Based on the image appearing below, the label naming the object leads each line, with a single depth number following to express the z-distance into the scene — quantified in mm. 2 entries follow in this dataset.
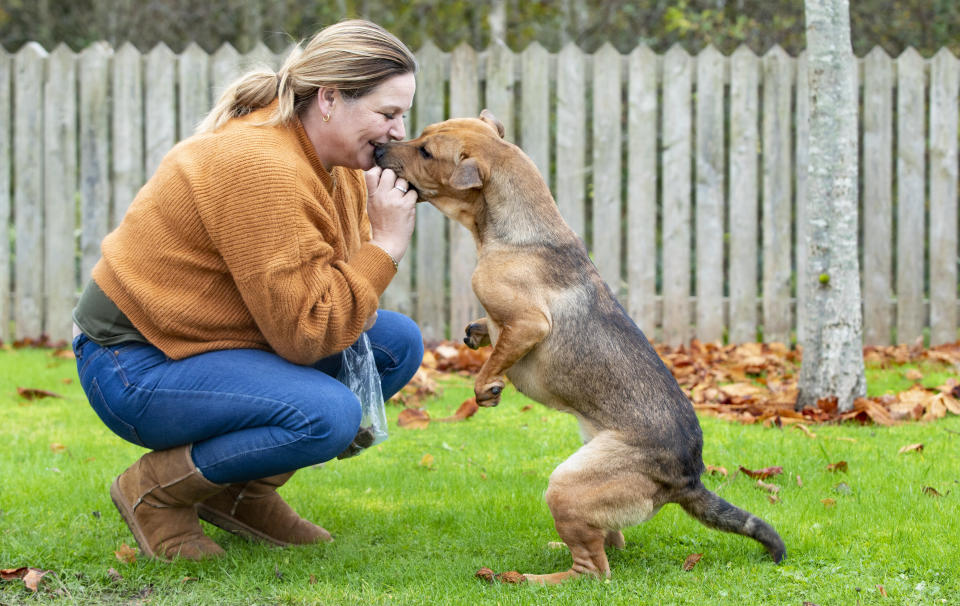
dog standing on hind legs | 3434
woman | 3361
